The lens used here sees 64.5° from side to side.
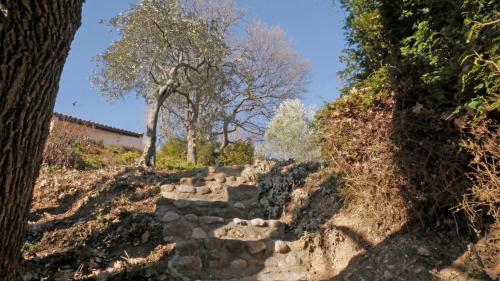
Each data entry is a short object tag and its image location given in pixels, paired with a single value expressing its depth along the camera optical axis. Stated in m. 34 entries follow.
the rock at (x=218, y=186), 7.62
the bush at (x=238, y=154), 13.82
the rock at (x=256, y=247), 5.07
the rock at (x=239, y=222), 5.68
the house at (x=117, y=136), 24.20
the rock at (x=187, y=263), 4.45
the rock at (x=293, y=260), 4.87
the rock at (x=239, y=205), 6.73
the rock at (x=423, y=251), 3.81
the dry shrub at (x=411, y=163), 3.59
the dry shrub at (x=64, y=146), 10.10
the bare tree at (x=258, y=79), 19.94
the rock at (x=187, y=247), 4.72
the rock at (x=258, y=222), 5.65
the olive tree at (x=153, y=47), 13.09
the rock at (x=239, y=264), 4.82
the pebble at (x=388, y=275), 3.83
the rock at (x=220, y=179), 8.01
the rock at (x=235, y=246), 5.05
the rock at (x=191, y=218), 5.67
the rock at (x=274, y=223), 5.70
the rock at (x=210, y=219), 5.70
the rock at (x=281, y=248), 5.06
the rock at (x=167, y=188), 6.98
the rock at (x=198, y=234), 5.21
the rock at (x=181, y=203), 6.31
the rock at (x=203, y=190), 7.33
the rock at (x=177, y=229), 5.11
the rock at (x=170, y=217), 5.46
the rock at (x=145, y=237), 4.89
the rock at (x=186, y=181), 7.82
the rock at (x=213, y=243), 4.92
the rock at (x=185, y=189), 7.10
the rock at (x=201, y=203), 6.58
